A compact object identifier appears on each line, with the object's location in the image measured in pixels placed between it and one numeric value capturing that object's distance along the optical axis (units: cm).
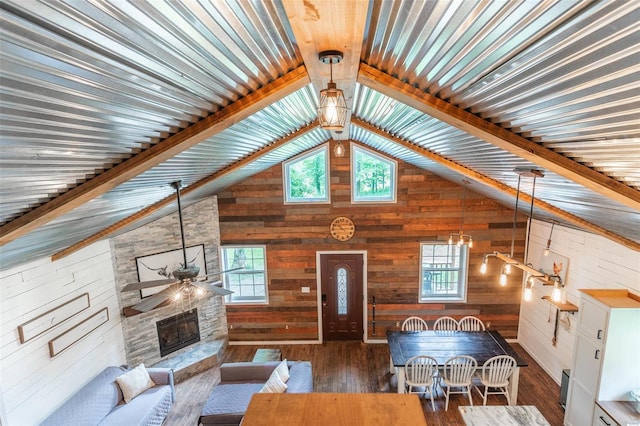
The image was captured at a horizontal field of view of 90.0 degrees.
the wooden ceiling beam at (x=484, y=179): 420
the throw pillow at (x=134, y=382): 466
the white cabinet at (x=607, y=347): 375
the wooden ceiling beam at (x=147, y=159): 233
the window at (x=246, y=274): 670
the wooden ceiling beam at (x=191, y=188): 434
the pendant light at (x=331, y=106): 167
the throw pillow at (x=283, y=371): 458
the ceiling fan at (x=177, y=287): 292
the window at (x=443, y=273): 655
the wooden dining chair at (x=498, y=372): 477
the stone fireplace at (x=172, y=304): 541
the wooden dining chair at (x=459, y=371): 479
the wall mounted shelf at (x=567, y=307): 497
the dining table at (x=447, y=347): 486
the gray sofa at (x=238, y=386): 421
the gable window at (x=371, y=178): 636
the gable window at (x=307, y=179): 641
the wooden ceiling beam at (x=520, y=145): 224
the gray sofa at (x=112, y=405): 405
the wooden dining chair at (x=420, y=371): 475
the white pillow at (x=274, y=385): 422
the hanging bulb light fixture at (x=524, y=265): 292
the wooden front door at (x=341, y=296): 663
